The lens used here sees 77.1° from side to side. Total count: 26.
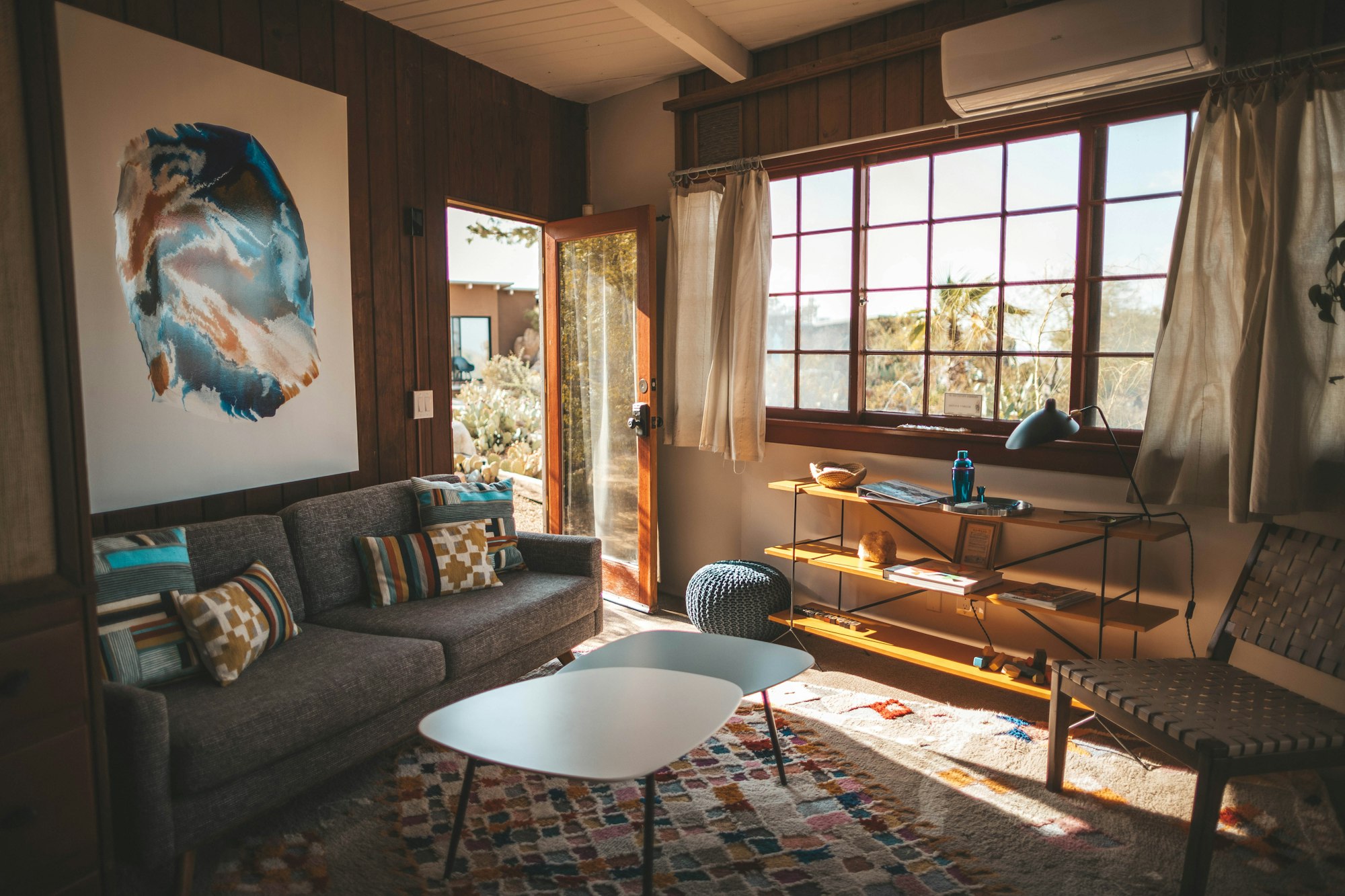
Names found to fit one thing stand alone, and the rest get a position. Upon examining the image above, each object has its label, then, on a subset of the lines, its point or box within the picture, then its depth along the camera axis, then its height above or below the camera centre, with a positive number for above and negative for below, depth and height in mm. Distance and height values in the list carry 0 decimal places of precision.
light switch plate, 3789 -129
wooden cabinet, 1657 -313
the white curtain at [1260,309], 2559 +207
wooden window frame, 3111 +57
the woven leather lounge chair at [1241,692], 1966 -858
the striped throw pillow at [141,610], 2207 -633
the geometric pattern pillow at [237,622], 2340 -713
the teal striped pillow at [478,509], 3412 -547
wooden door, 4281 -83
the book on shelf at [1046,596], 2900 -778
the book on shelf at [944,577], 3043 -749
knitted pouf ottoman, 3631 -971
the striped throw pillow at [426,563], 3100 -707
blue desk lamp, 2842 -181
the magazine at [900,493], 3240 -464
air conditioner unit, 2637 +1070
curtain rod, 2609 +993
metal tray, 3053 -491
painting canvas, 2625 +377
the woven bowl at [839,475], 3547 -422
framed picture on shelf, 3381 -684
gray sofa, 1924 -857
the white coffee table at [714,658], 2447 -865
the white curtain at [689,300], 4176 +376
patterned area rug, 2080 -1234
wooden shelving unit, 2818 -813
